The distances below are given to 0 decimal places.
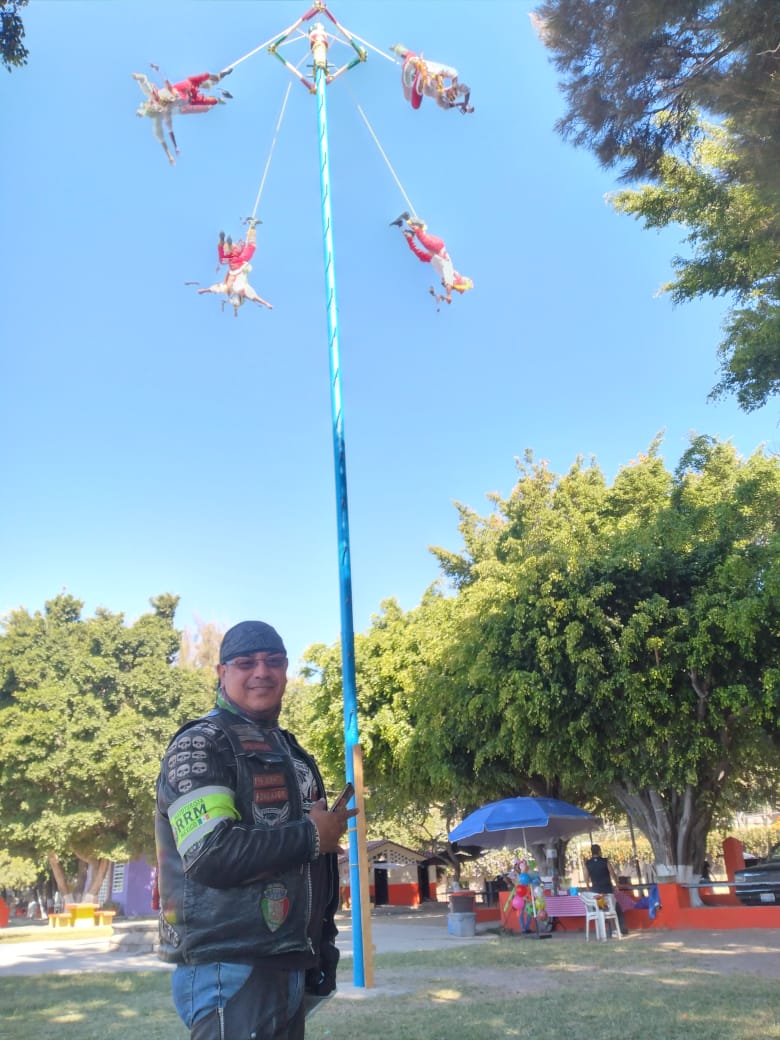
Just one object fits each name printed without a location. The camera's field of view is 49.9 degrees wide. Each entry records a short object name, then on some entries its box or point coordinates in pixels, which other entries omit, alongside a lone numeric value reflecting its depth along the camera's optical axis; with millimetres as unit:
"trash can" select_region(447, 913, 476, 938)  15852
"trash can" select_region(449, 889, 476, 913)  16625
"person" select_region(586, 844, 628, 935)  14078
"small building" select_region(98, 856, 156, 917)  34188
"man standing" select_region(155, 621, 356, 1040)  2074
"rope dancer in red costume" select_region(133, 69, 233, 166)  10203
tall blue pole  7969
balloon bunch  14992
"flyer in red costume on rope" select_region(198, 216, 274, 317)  10438
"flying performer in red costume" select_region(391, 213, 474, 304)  10773
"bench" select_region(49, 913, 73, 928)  24094
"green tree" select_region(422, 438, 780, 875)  14438
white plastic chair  13398
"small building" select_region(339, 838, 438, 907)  30455
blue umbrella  14781
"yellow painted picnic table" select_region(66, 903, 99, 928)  24438
